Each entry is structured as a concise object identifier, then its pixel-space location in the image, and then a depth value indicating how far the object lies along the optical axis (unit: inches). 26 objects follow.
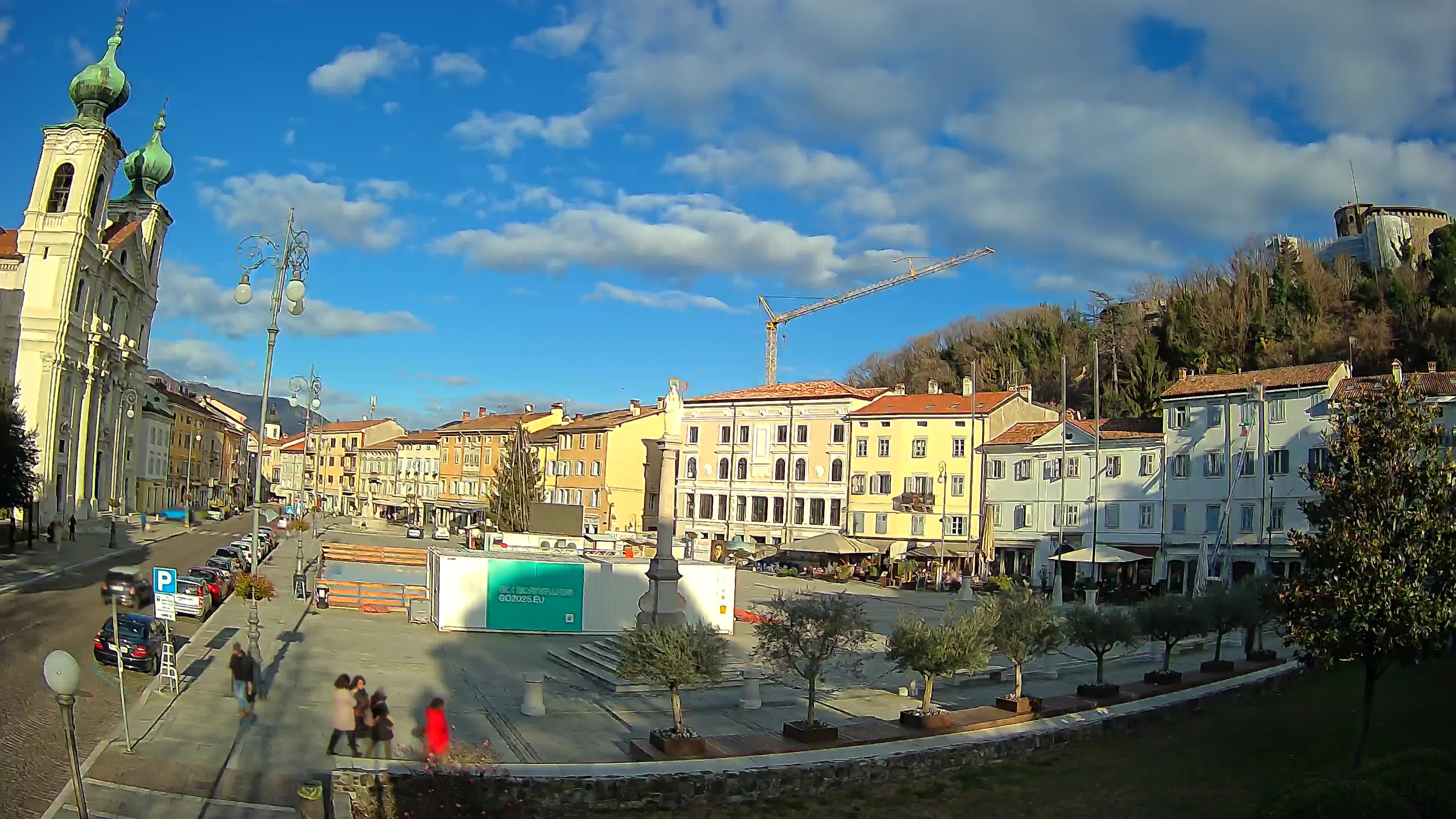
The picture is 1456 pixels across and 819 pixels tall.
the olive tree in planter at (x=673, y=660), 616.1
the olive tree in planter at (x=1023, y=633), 759.1
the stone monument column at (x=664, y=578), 925.8
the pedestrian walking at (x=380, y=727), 589.0
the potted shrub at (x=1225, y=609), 928.9
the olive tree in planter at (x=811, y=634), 679.1
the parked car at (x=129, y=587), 663.3
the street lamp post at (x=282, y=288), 880.3
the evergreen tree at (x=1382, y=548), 562.9
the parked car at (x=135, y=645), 841.5
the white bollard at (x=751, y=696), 816.9
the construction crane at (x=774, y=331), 4815.5
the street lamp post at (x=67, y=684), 380.2
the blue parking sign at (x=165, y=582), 731.4
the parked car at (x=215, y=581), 1305.4
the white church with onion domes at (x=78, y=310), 2324.1
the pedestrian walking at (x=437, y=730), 557.6
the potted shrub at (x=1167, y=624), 893.2
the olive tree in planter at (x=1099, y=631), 846.5
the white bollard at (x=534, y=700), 746.8
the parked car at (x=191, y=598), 1143.0
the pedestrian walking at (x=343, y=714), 581.9
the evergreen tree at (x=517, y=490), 2353.6
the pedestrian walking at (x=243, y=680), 697.6
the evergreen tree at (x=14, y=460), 1599.4
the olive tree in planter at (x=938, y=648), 706.8
